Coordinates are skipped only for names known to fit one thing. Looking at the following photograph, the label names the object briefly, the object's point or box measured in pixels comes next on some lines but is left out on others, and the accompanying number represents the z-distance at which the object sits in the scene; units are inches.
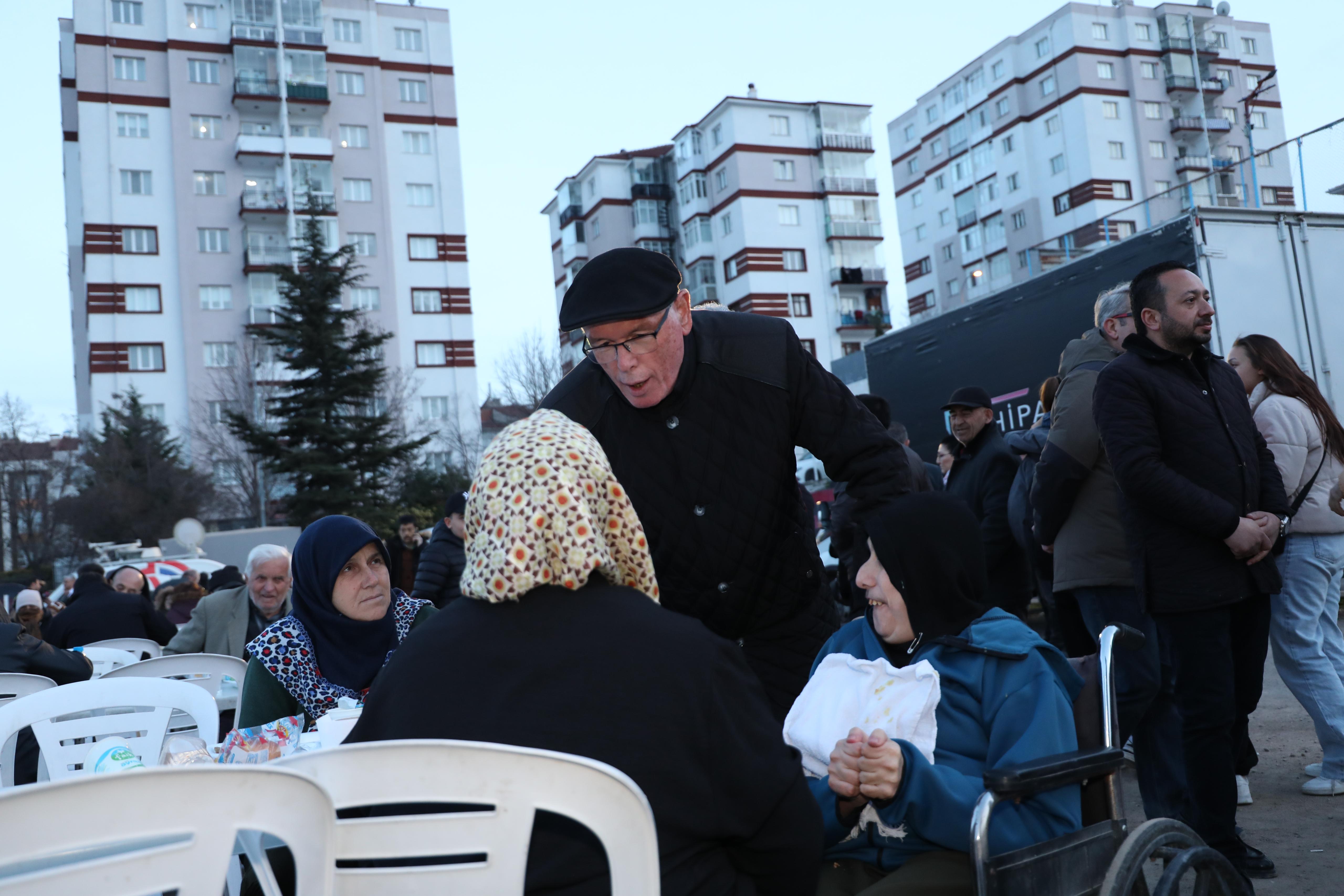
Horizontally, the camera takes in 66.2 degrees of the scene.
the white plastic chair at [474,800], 63.3
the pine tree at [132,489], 1549.0
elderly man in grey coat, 248.4
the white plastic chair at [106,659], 281.1
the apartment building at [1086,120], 2201.0
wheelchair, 81.1
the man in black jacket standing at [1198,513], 147.9
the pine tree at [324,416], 1187.3
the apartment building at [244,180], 1801.2
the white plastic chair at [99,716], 145.5
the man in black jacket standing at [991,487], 241.0
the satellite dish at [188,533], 1133.7
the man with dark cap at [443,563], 363.6
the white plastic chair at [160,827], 51.4
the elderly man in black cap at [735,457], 123.1
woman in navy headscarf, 136.7
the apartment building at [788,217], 2279.8
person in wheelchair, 87.7
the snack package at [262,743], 111.3
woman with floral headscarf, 68.2
